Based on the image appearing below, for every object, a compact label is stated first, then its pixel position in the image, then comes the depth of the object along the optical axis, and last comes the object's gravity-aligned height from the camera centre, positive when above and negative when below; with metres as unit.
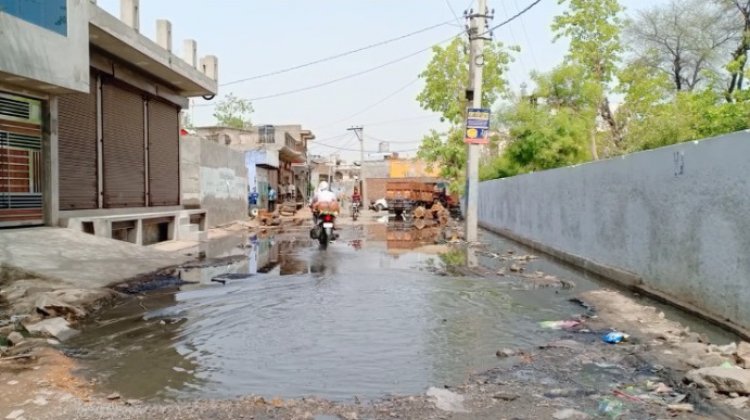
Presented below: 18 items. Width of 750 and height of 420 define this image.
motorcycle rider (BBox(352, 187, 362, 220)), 39.72 -0.30
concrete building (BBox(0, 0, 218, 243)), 11.41 +1.76
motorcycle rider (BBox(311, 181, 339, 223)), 17.77 -0.19
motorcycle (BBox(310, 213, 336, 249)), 17.73 -0.98
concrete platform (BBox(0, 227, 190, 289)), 9.07 -1.04
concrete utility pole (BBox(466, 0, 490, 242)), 20.08 +3.44
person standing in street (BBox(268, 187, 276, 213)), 41.03 -0.33
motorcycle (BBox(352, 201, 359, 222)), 37.28 -0.96
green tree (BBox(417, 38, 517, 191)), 36.72 +6.55
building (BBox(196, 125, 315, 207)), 38.62 +2.93
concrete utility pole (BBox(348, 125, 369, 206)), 59.24 +1.30
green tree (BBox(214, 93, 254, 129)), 65.19 +8.14
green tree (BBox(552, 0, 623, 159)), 28.00 +7.17
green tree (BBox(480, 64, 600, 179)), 28.95 +3.53
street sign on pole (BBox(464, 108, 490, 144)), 19.33 +2.19
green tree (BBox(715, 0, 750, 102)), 22.05 +5.67
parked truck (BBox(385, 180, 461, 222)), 39.44 -0.29
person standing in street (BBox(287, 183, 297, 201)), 51.08 +0.18
